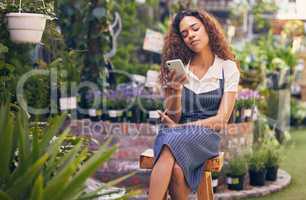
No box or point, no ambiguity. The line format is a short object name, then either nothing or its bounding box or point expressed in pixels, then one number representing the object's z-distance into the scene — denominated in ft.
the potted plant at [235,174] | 16.35
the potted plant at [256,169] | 17.10
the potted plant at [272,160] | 17.58
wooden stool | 10.66
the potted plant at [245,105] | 17.66
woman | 10.15
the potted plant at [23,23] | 10.62
